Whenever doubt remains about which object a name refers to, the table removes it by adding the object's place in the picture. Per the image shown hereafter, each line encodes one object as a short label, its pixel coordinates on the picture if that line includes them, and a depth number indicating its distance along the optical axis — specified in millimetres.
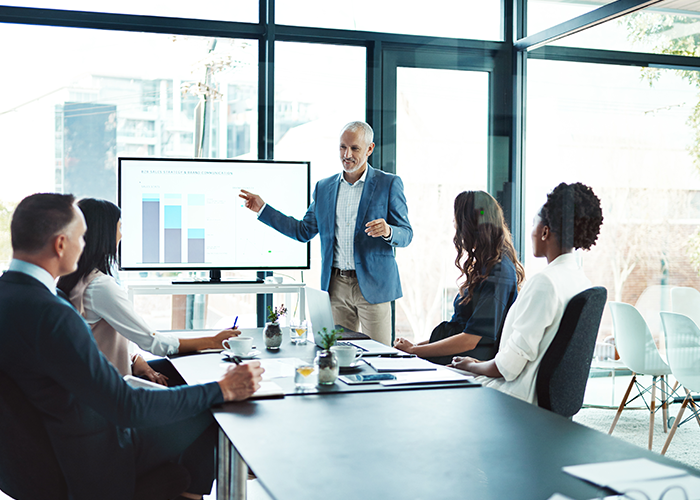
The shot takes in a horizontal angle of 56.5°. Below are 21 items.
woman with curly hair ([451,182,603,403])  2246
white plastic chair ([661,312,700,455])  3061
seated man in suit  1528
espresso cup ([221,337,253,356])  2350
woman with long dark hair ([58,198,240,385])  2393
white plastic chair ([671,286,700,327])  3152
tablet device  1999
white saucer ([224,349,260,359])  2369
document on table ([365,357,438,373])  2186
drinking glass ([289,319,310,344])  2723
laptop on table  2500
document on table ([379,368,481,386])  1997
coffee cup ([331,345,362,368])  2160
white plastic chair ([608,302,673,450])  3387
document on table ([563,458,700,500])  1148
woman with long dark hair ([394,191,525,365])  2783
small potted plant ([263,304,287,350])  2561
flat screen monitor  4160
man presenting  3914
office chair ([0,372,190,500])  1544
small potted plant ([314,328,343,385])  1963
